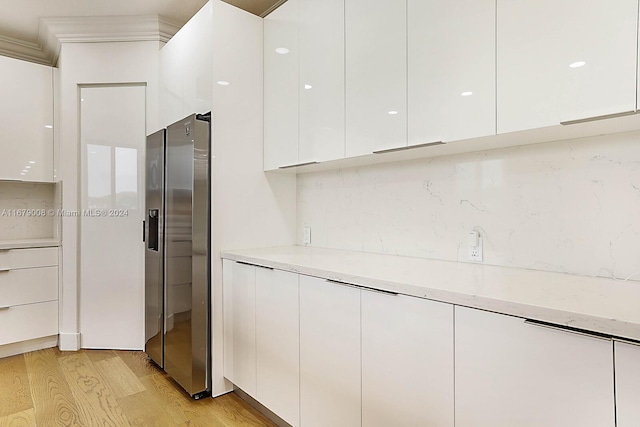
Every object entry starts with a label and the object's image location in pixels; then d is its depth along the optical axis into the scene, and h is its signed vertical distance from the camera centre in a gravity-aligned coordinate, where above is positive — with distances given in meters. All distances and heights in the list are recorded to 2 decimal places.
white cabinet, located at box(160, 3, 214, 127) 2.28 +0.97
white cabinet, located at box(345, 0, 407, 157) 1.66 +0.65
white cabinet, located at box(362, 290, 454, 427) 1.17 -0.50
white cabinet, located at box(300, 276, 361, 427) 1.46 -0.58
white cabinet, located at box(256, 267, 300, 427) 1.75 -0.63
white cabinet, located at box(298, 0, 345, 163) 1.96 +0.73
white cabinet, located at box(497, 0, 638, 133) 1.08 +0.48
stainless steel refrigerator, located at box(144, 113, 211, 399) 2.20 -0.23
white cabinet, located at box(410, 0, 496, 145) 1.37 +0.56
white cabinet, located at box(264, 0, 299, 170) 2.24 +0.80
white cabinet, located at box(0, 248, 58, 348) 2.87 -0.61
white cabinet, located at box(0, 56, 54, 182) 3.04 +0.78
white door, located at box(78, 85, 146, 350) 3.04 -0.01
